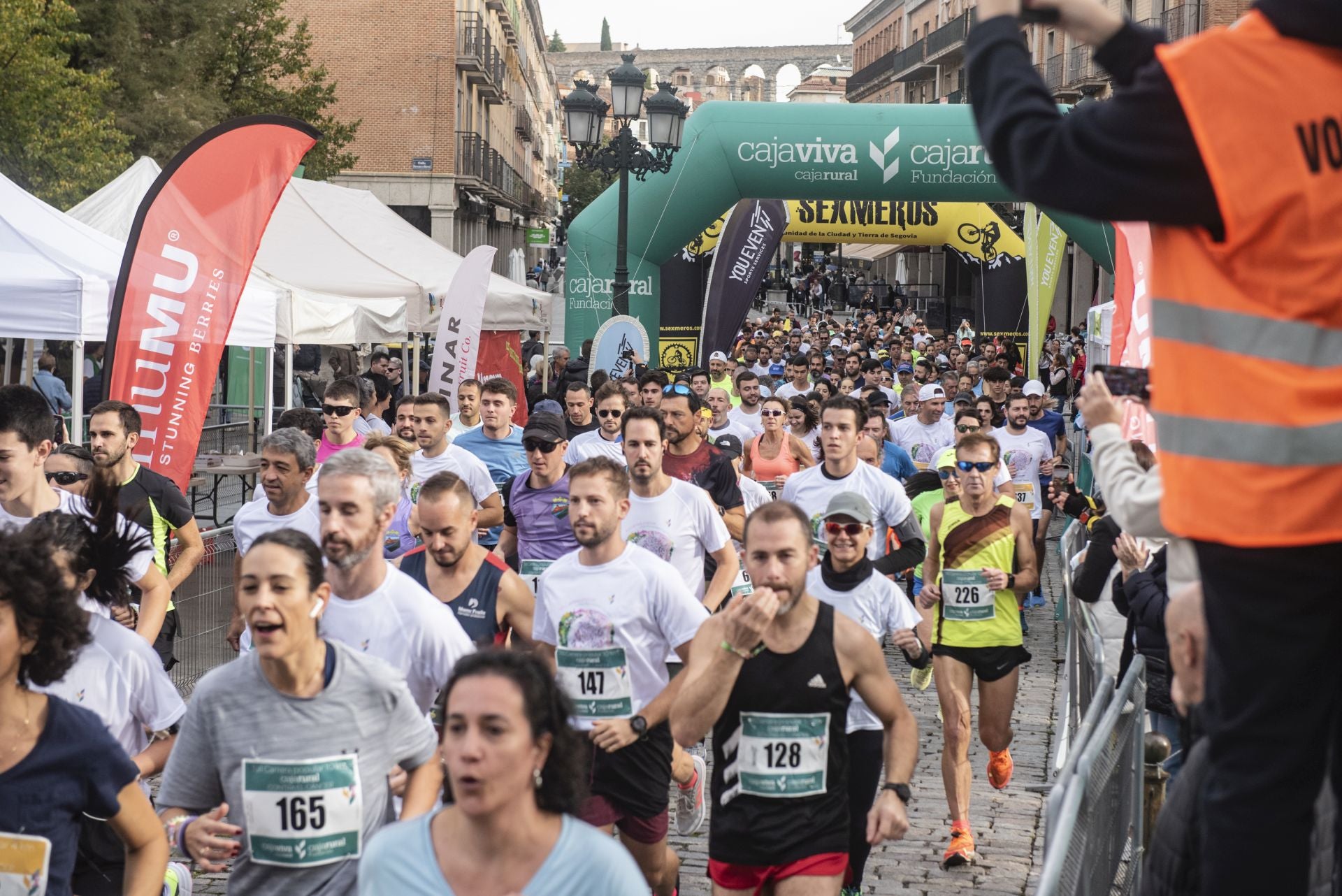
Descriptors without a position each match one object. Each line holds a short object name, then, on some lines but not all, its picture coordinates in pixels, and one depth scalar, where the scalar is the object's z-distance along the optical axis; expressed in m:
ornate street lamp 18.05
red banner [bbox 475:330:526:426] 20.73
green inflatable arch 20.02
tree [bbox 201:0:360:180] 30.58
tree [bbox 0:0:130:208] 19.38
